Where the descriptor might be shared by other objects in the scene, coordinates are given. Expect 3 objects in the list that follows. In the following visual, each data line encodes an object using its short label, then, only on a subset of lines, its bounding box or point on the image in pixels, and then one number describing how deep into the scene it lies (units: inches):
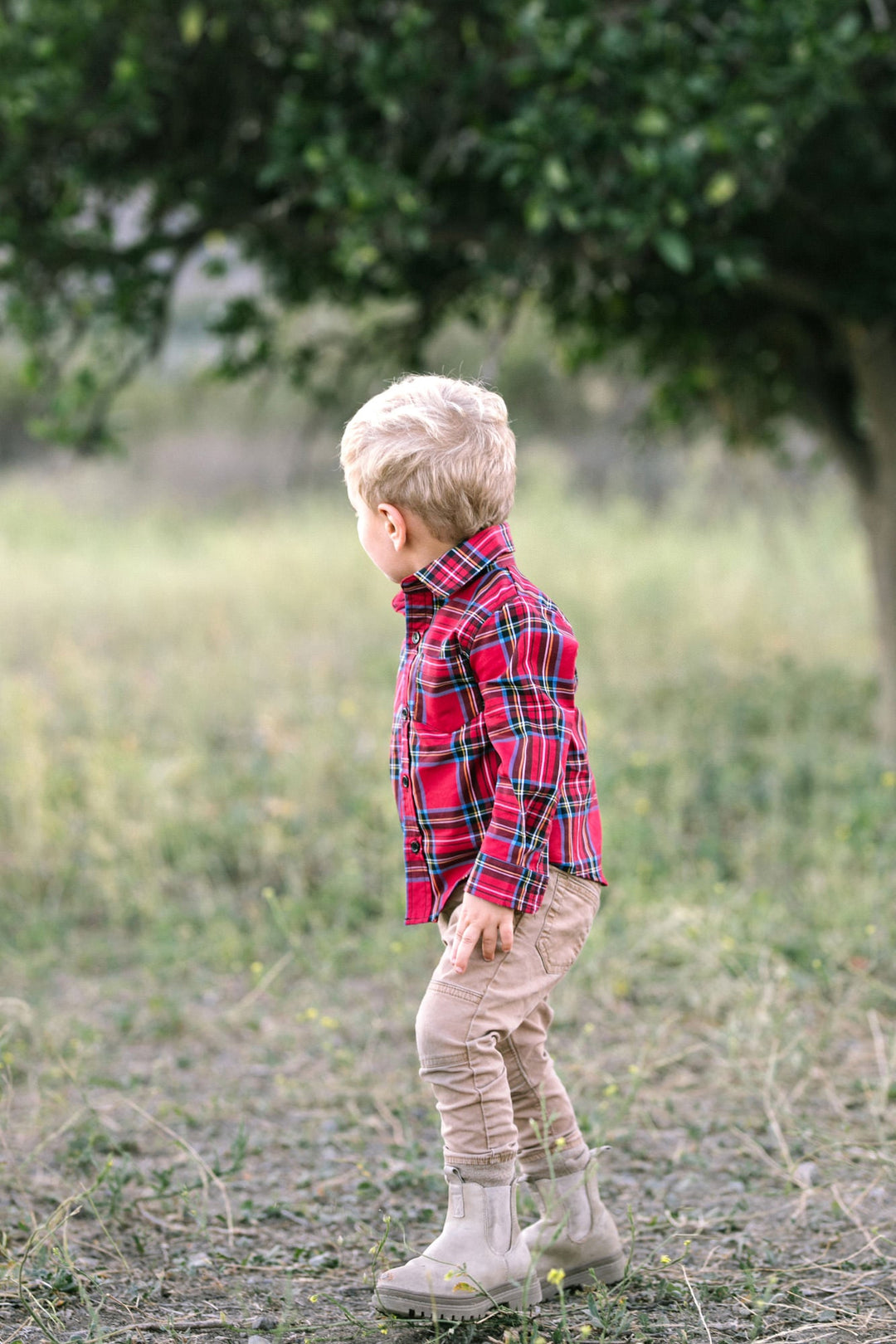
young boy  158.9
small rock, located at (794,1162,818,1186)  221.9
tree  328.8
